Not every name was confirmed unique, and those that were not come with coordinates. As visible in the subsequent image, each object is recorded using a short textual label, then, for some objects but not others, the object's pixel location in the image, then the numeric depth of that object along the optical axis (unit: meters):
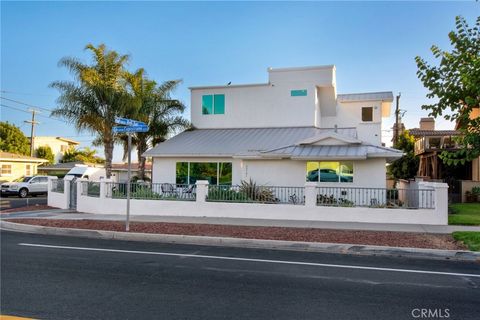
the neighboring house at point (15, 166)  37.28
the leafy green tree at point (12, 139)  52.12
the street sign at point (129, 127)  12.02
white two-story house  17.86
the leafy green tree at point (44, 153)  57.69
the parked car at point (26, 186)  29.20
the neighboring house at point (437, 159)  26.58
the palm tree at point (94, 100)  20.45
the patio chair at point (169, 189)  16.85
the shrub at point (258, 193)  15.87
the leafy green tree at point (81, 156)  63.32
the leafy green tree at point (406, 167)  35.19
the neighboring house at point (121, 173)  36.87
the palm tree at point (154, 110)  22.88
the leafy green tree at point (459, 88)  7.66
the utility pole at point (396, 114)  39.92
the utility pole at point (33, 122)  49.34
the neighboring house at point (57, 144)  61.70
